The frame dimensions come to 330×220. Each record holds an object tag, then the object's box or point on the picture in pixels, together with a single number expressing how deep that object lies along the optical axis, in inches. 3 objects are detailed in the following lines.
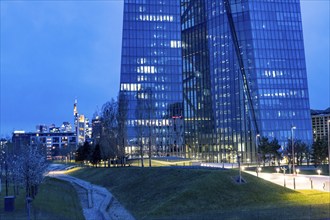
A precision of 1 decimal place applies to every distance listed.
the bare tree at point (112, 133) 3383.4
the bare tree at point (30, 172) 1496.1
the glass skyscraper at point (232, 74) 4498.0
